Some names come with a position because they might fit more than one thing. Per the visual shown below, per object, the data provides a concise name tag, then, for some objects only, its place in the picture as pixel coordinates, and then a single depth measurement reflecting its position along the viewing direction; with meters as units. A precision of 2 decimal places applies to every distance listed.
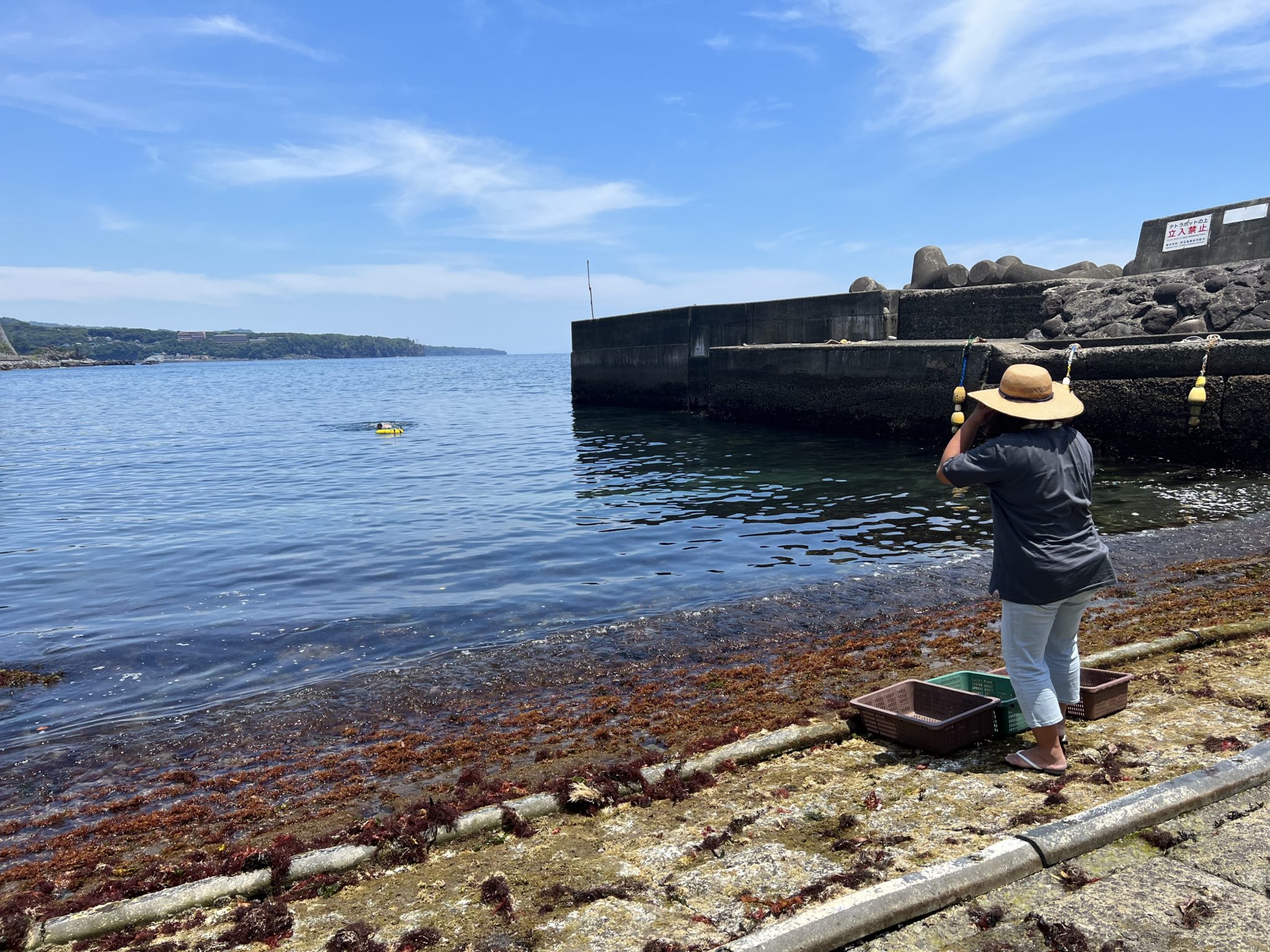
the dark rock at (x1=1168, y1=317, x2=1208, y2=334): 17.75
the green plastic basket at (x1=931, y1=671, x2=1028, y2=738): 4.74
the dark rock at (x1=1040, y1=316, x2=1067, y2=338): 20.11
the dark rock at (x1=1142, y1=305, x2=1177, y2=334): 18.89
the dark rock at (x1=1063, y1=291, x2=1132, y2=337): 19.58
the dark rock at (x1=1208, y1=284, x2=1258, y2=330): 18.02
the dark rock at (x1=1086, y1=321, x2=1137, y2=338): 19.00
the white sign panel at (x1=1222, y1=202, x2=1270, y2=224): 20.45
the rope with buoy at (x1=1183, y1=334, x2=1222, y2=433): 14.32
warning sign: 21.80
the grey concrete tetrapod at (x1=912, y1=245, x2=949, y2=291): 25.67
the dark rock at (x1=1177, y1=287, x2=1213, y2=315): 18.72
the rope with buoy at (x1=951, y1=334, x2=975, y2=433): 11.00
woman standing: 4.05
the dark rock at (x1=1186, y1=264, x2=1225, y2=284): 19.67
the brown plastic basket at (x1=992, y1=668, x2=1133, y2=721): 4.80
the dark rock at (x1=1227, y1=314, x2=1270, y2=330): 17.33
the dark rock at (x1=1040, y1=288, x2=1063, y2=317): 20.92
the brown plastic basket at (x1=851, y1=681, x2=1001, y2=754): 4.54
